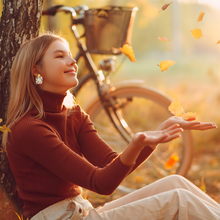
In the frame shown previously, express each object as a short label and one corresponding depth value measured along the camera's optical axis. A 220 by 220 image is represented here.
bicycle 3.43
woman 2.55
